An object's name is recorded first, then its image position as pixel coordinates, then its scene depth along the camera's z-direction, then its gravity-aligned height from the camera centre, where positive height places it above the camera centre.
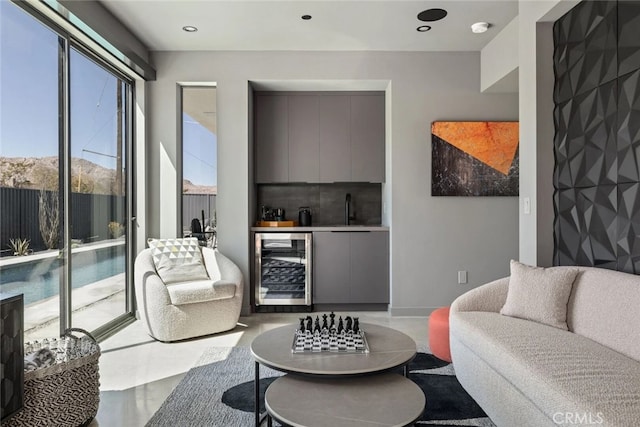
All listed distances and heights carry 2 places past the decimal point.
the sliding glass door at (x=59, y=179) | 2.56 +0.23
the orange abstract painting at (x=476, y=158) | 4.37 +0.54
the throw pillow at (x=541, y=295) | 2.35 -0.50
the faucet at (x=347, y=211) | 4.95 -0.02
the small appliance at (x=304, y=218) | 4.85 -0.10
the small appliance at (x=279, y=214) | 4.90 -0.05
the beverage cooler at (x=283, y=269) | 4.45 -0.64
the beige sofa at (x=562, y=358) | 1.50 -0.66
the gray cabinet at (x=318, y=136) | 4.74 +0.84
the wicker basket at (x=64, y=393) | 1.89 -0.89
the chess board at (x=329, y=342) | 2.07 -0.69
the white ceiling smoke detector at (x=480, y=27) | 3.67 +1.65
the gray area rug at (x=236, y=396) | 2.17 -1.10
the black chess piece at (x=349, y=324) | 2.35 -0.66
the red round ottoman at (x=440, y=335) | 2.96 -0.91
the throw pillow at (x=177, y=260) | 3.86 -0.48
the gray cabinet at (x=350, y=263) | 4.48 -0.58
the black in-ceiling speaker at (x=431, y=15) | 3.45 +1.65
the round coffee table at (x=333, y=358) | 1.83 -0.71
